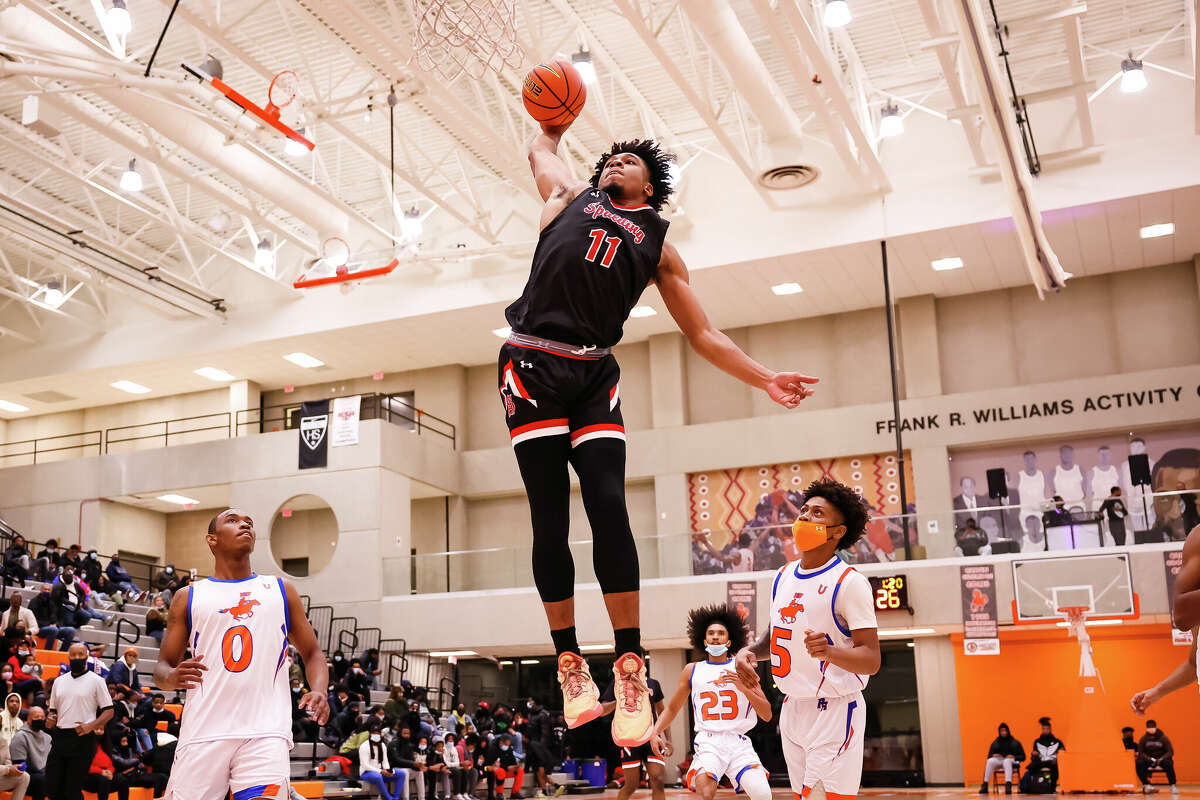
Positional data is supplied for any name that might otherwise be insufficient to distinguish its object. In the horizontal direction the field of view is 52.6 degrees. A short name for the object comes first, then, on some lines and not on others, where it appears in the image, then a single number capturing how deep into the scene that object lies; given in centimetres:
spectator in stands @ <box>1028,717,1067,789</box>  1995
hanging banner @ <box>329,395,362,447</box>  2606
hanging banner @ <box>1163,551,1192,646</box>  1880
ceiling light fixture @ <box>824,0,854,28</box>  1518
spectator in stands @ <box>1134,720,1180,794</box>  1978
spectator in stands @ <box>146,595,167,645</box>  1983
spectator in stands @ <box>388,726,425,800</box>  1759
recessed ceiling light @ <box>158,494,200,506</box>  2898
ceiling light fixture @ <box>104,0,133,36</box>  1572
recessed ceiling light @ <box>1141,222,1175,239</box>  2225
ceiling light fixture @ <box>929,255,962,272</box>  2356
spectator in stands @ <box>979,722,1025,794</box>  2031
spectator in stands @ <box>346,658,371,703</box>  2103
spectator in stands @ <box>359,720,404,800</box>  1664
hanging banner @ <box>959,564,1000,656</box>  2017
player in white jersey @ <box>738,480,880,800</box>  549
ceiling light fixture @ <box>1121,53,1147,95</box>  1830
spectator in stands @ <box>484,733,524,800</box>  2012
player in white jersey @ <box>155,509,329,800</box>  516
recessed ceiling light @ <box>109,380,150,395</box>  3031
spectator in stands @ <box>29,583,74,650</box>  1759
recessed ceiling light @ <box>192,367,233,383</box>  2955
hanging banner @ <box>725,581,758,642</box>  2125
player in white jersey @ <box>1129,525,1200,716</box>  443
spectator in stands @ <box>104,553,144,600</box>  2283
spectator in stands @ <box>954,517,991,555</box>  2036
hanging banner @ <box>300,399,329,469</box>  2634
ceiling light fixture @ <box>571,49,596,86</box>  1638
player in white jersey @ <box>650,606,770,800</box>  939
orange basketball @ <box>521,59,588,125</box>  422
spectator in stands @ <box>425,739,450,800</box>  1842
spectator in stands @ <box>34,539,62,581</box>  2006
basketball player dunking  378
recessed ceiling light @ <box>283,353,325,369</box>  2844
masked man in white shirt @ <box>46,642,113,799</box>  1188
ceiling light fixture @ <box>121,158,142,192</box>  2027
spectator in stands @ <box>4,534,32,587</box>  1928
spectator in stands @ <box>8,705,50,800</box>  1177
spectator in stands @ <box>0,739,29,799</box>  1122
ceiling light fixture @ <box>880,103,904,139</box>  1930
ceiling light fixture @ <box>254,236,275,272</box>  2388
